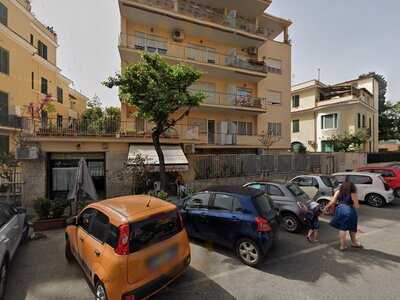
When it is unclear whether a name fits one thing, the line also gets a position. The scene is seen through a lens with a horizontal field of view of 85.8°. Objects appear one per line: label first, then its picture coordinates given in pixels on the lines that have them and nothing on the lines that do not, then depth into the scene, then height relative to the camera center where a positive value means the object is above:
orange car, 3.20 -1.63
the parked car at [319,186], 8.98 -1.57
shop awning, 10.57 -0.41
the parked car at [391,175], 11.12 -1.31
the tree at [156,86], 8.34 +2.50
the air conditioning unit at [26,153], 9.16 -0.19
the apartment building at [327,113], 25.13 +4.61
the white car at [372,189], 9.67 -1.79
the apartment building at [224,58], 15.80 +7.78
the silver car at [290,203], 6.68 -1.70
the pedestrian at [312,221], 6.17 -2.11
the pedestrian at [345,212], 5.38 -1.58
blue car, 4.80 -1.71
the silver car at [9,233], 4.04 -1.97
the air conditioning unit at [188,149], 12.64 +0.02
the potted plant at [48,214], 7.26 -2.31
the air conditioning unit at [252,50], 20.40 +9.44
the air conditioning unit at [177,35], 17.25 +9.17
